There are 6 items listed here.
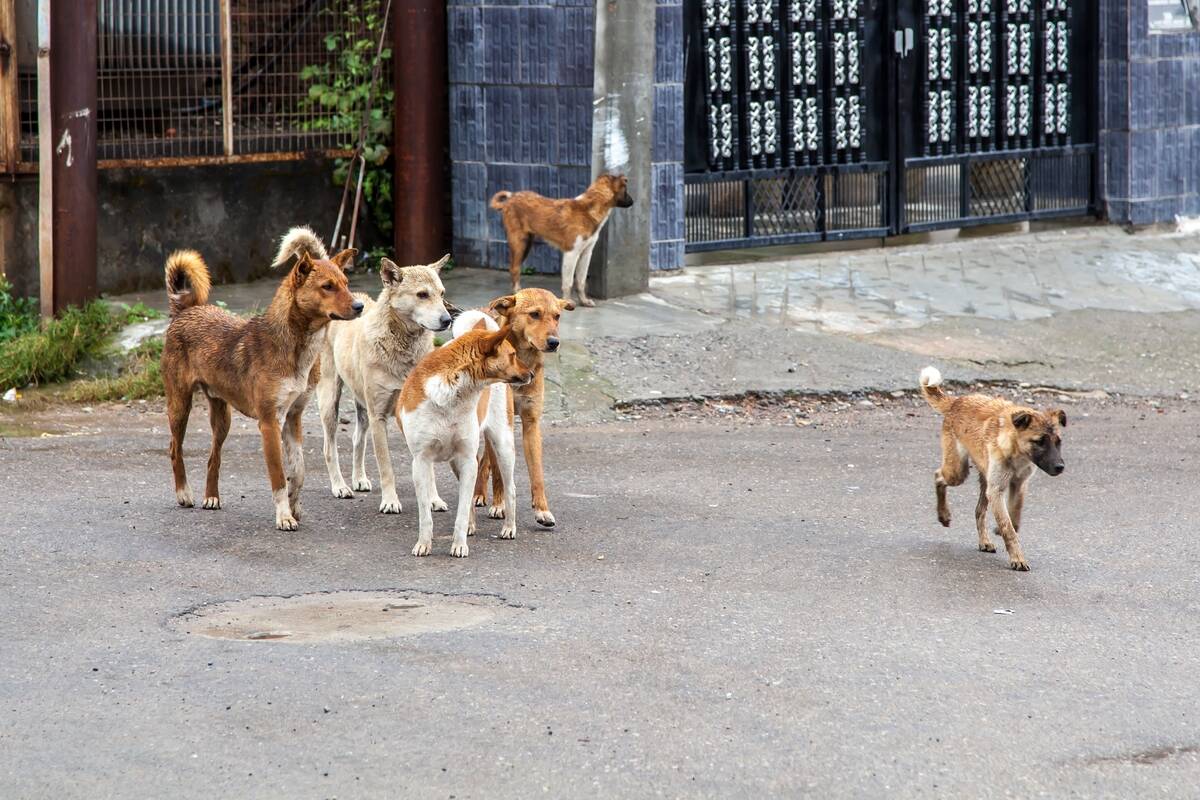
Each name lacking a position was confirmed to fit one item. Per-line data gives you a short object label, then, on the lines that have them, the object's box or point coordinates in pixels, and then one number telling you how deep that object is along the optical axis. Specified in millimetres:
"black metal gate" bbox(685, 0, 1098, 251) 14609
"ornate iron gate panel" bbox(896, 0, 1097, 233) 15539
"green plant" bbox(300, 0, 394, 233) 14594
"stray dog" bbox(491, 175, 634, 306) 12820
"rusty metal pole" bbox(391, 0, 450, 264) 14125
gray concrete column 12969
